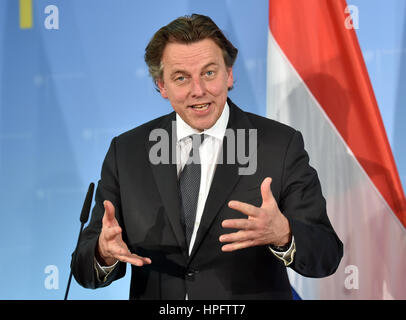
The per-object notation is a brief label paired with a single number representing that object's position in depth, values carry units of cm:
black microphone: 297
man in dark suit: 305
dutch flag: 357
